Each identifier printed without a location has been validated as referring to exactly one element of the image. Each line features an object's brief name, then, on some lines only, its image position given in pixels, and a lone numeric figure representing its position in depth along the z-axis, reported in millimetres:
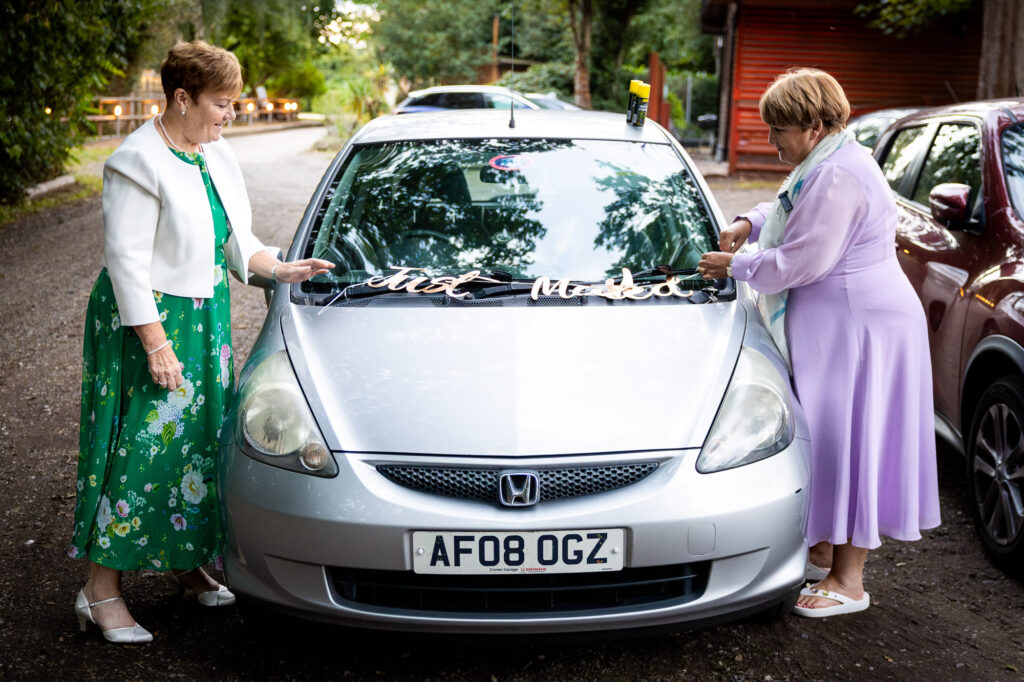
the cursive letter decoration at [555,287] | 3279
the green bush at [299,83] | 51250
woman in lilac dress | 3098
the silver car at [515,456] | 2580
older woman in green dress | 2910
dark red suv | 3707
